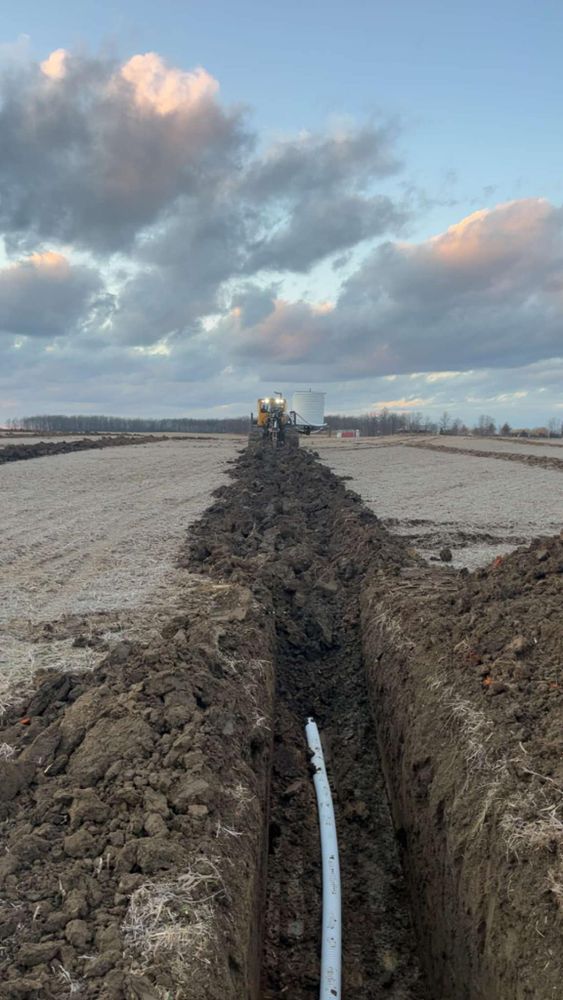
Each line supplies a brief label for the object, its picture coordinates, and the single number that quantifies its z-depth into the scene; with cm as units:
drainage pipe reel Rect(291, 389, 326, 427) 3997
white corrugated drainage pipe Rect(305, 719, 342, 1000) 395
